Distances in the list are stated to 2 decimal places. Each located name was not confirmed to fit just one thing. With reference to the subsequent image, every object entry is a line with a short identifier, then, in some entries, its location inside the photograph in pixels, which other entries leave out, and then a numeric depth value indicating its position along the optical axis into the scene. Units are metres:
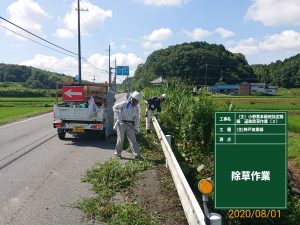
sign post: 36.61
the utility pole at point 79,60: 22.79
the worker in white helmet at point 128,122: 6.88
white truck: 8.75
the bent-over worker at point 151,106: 10.21
